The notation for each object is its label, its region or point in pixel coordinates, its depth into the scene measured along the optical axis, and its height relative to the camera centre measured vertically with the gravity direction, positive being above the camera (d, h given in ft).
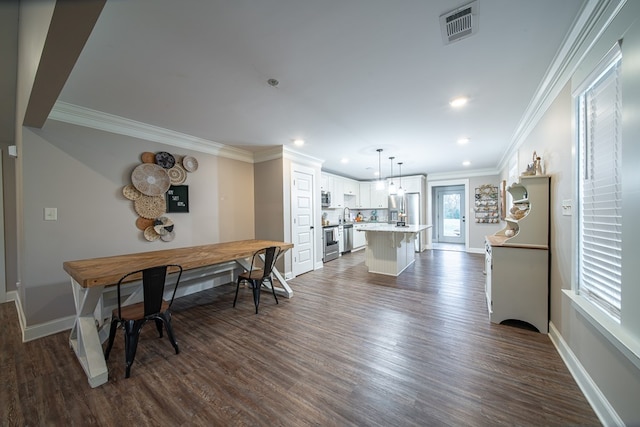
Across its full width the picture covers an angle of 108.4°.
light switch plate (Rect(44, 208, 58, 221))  8.14 +0.01
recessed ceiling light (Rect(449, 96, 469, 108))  8.21 +3.99
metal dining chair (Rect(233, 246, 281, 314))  9.75 -2.73
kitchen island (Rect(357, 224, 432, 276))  14.49 -2.53
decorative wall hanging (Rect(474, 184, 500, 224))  21.62 +0.52
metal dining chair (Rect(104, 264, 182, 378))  6.03 -2.78
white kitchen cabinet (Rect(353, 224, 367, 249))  23.96 -2.91
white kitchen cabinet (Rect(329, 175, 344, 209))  22.24 +2.05
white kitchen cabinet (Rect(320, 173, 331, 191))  20.92 +2.73
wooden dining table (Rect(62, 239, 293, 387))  5.80 -1.73
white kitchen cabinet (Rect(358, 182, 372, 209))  26.81 +1.81
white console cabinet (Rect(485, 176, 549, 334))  7.64 -1.99
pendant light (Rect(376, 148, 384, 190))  14.92 +1.82
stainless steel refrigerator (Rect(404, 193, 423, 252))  23.82 +0.31
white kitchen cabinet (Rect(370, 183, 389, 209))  25.66 +1.41
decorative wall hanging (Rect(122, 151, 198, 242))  10.14 +1.00
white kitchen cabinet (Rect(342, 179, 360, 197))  24.42 +2.68
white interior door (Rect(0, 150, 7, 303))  11.17 -2.36
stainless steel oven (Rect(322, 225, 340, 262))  18.98 -2.64
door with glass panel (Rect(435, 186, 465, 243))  28.78 -0.43
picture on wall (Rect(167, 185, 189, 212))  11.17 +0.74
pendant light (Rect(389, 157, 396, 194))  15.42 +1.49
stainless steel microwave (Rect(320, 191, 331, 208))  20.83 +1.18
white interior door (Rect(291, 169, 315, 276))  14.88 -0.63
